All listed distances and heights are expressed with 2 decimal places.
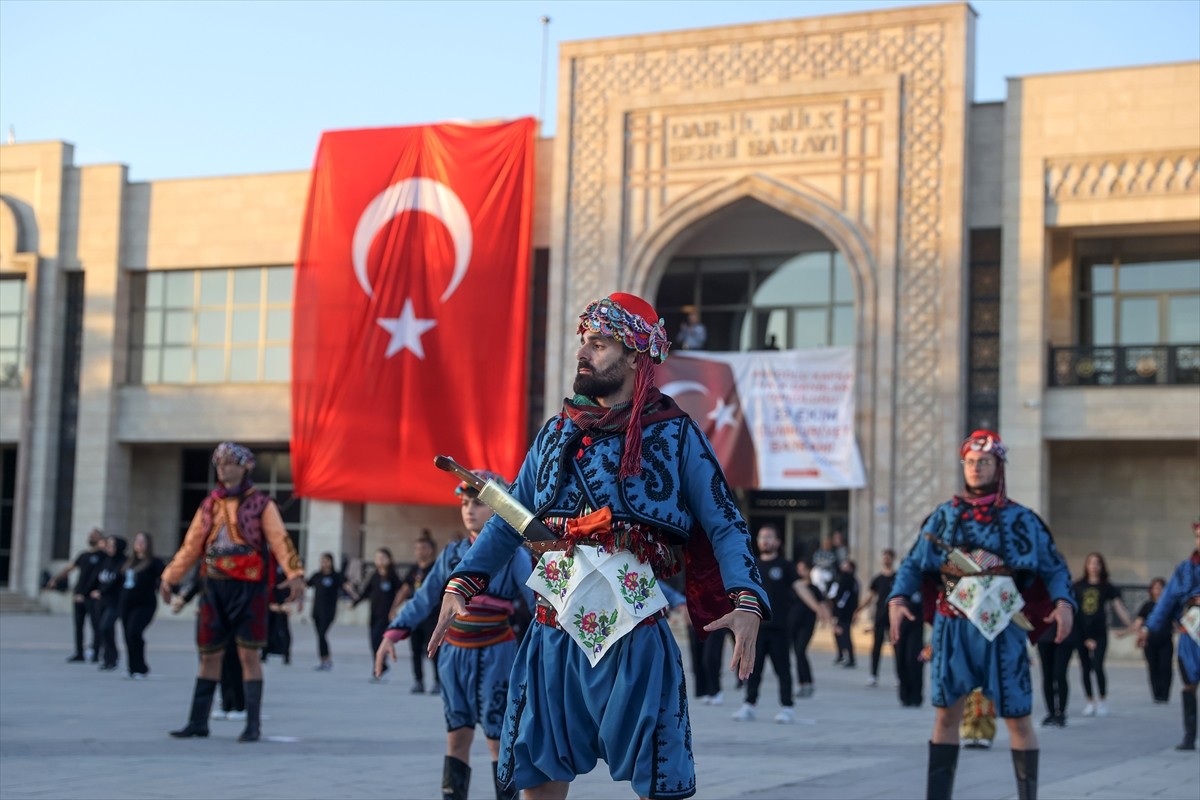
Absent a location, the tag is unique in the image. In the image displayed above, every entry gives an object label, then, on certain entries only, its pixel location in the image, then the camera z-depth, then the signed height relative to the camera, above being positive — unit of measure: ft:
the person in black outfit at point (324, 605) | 63.87 -3.84
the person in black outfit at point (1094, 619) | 51.65 -2.83
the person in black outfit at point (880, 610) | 61.05 -3.18
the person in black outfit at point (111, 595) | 58.03 -3.34
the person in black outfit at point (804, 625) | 53.06 -3.42
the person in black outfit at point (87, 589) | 60.70 -3.32
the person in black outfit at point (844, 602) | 69.15 -3.36
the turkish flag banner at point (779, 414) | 89.04 +6.15
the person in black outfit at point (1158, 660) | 53.31 -4.30
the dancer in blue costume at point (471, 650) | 24.25 -2.12
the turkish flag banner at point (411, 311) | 96.78 +12.31
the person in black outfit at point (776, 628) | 45.50 -3.05
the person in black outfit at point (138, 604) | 54.60 -3.43
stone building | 86.58 +15.79
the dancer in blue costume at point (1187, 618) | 38.22 -2.01
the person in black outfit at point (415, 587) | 49.65 -2.57
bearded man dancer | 15.87 -0.59
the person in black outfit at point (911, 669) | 52.08 -4.64
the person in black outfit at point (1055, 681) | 46.52 -4.37
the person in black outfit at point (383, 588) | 58.65 -2.85
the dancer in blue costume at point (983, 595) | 25.66 -1.08
